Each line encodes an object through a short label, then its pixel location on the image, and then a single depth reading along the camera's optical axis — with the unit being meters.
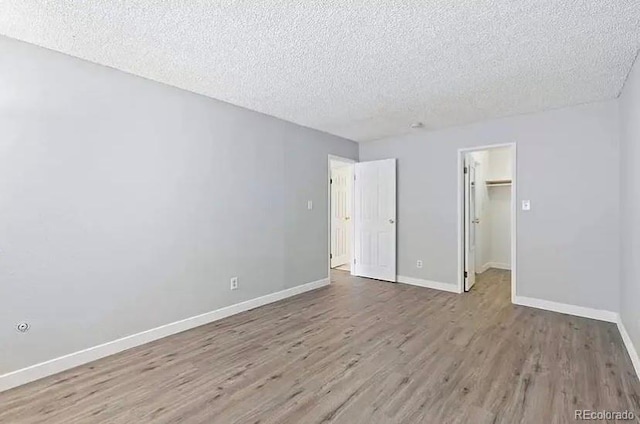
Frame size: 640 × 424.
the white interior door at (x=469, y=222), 4.77
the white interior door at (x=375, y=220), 5.35
